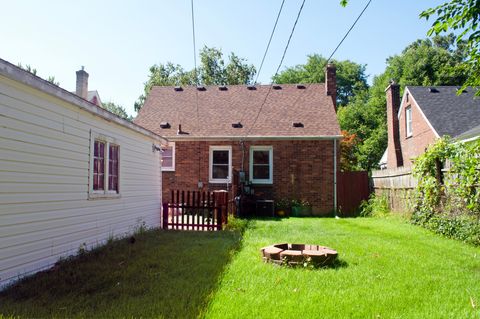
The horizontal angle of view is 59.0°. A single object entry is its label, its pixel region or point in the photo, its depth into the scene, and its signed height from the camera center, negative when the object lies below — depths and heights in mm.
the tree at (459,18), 5789 +2324
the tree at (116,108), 54406 +9749
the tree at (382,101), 35844 +7737
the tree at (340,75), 50750 +13227
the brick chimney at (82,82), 12062 +2889
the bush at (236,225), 11658 -1202
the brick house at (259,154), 17359 +1240
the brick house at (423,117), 18438 +3226
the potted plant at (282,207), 16953 -932
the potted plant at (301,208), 17078 -967
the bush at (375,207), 16047 -879
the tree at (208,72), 39750 +10484
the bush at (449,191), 9273 -161
